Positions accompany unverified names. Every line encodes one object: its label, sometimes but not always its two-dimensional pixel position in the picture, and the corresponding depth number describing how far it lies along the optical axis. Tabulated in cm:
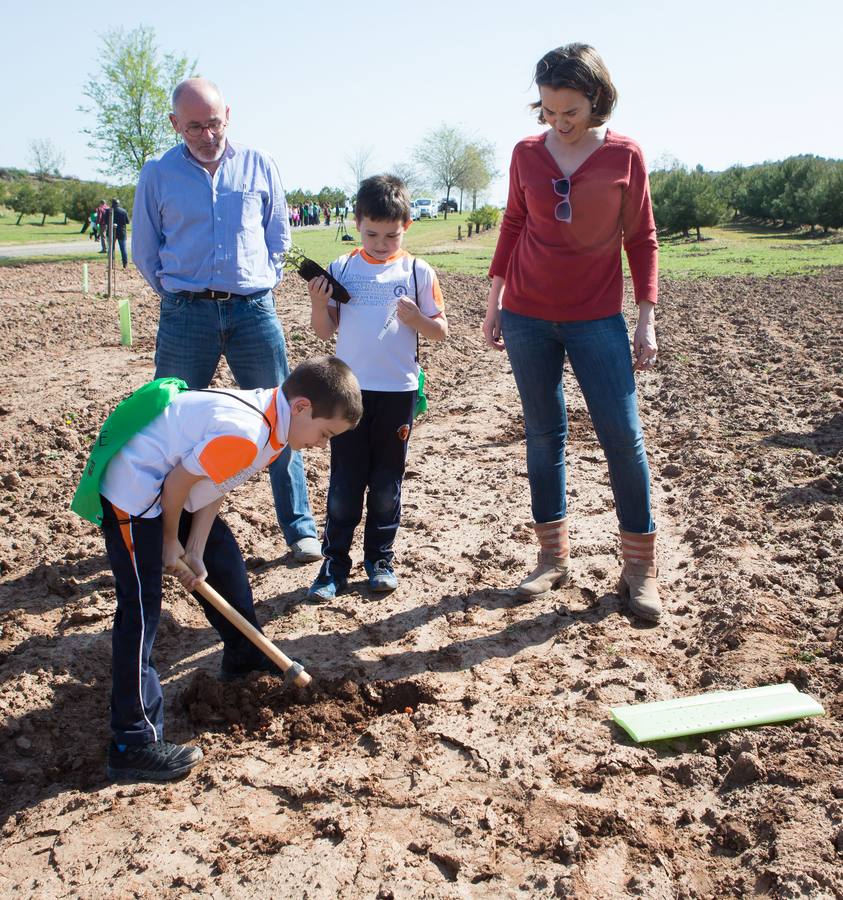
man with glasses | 426
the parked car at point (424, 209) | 6660
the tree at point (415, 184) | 8054
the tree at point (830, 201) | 3412
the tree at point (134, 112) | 2920
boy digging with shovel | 287
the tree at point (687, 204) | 3603
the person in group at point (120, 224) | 2058
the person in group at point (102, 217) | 2314
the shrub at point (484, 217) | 4562
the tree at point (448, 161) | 8581
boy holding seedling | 399
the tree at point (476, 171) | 8575
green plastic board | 315
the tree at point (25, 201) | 4584
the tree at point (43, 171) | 7575
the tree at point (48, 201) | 4584
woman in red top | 362
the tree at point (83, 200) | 3926
